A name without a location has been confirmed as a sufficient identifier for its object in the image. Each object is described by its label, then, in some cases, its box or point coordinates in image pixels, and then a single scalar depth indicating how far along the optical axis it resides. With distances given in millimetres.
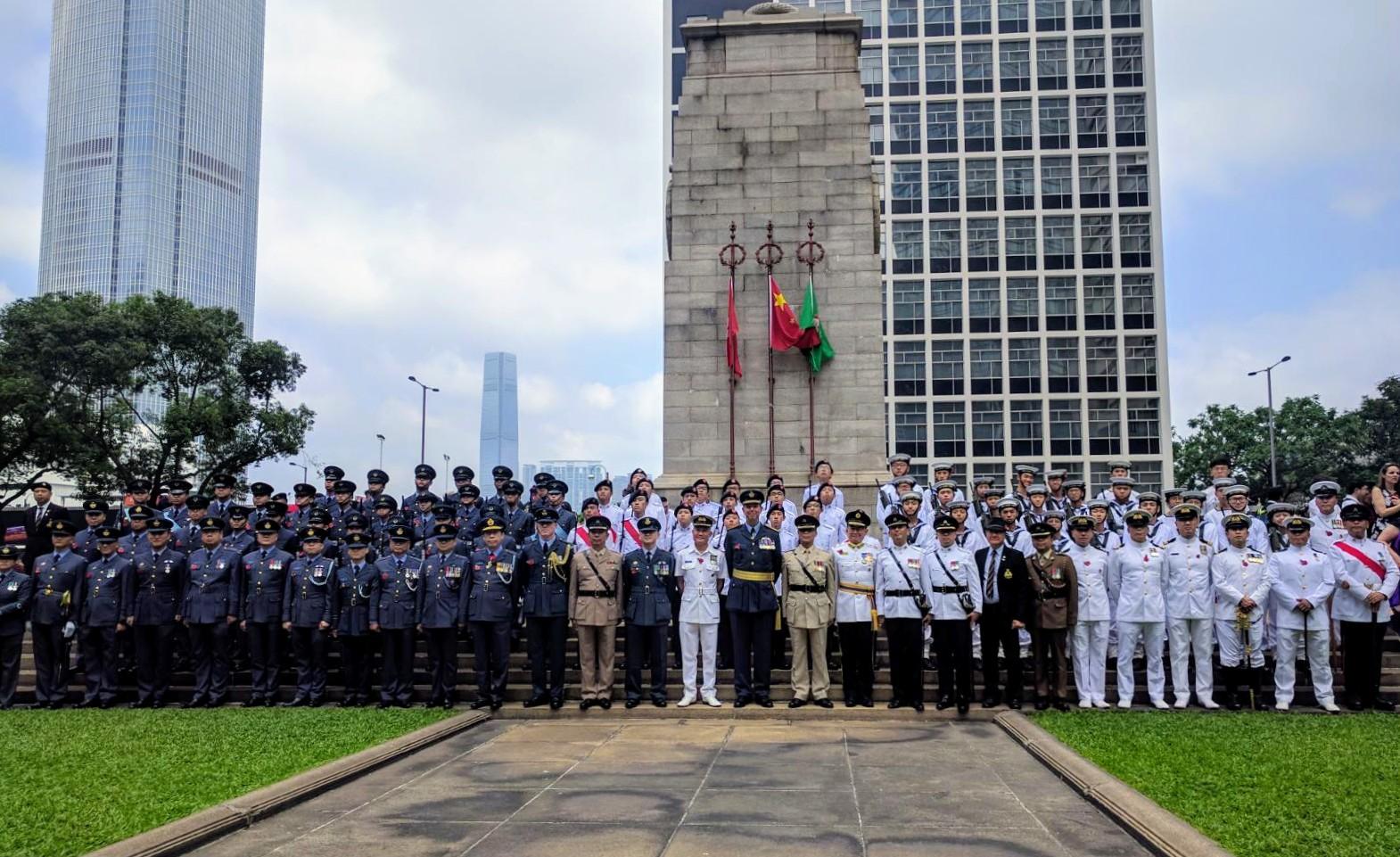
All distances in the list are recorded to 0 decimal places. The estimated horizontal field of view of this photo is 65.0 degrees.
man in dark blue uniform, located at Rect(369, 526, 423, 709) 10734
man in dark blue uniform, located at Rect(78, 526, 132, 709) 11117
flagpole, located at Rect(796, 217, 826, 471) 15430
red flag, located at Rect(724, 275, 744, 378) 15547
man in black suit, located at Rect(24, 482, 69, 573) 13109
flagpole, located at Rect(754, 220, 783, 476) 15812
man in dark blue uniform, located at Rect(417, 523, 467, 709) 10617
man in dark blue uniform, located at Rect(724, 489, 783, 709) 10492
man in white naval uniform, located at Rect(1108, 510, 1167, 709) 10148
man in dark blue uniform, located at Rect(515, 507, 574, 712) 10531
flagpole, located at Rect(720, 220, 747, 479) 15875
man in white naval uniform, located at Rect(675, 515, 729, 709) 10617
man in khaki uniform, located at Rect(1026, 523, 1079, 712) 10070
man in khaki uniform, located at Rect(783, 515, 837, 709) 10391
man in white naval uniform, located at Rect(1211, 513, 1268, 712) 10051
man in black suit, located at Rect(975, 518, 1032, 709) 10172
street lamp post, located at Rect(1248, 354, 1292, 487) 44594
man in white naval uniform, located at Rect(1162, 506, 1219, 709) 10109
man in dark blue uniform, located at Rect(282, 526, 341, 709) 10930
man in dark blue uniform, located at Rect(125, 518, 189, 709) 11125
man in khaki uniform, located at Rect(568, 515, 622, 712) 10523
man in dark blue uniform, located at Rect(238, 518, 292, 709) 11055
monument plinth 15586
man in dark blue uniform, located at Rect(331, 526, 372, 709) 10867
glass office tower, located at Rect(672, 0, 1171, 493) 49469
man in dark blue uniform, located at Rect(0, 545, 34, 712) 11105
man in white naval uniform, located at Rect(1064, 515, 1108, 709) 10242
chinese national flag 15438
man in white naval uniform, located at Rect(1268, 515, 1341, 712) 9953
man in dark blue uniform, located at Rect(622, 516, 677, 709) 10562
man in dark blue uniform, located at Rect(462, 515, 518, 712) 10602
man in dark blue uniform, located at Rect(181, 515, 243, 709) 11062
